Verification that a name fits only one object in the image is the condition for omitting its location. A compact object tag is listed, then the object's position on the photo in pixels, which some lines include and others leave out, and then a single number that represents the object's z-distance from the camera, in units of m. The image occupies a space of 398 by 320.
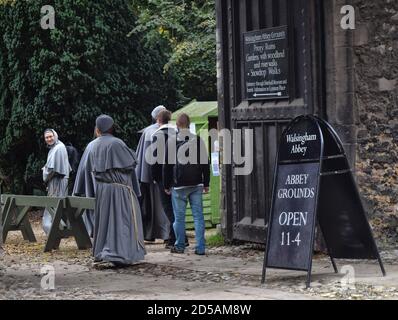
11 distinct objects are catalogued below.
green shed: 16.38
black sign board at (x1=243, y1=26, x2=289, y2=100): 11.73
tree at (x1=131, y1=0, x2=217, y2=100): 19.67
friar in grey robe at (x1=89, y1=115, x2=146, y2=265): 11.19
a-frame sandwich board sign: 9.06
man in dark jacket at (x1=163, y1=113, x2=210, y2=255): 11.95
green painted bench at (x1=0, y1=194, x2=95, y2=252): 13.11
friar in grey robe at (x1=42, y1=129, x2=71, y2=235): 15.34
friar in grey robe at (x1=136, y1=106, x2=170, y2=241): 13.51
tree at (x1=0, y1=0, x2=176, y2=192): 19.81
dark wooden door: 11.38
